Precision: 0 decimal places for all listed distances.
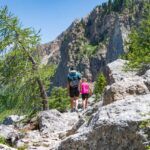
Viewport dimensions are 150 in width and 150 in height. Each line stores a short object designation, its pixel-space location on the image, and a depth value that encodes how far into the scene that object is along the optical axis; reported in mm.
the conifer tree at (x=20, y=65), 26625
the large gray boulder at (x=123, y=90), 11852
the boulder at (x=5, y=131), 16981
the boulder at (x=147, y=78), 12922
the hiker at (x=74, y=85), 21016
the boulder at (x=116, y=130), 7824
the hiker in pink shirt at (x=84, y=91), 23266
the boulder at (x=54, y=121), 17031
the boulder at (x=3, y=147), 8849
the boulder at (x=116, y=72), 23467
